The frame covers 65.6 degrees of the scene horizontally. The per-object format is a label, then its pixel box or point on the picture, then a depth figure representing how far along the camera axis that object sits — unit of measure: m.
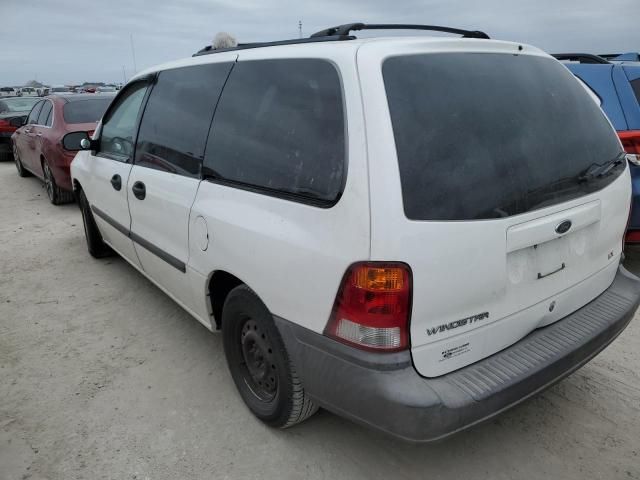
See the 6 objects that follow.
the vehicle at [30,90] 30.61
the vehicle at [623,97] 3.67
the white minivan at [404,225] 1.71
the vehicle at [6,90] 35.42
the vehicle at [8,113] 12.14
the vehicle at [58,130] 6.87
